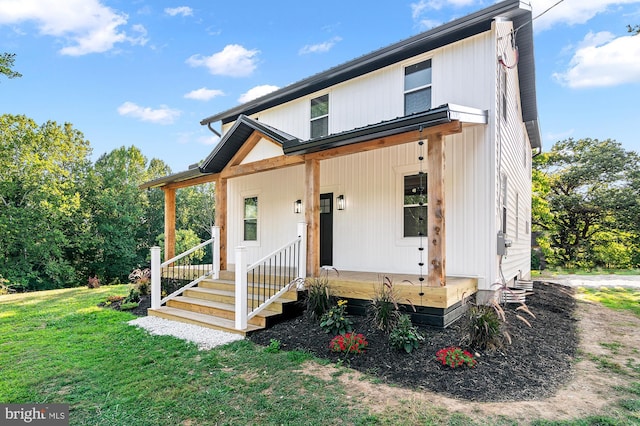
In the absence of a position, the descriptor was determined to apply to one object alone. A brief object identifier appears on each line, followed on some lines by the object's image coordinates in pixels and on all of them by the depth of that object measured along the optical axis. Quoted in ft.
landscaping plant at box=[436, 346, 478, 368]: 13.45
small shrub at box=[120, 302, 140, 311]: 27.15
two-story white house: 19.33
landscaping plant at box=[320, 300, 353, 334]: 17.17
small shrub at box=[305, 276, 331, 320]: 19.04
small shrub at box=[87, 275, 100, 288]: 43.80
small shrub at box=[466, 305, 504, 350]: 14.84
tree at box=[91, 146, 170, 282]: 75.61
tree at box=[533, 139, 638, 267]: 62.18
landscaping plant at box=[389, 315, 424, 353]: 14.89
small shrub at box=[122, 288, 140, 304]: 28.92
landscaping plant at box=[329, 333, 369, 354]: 15.17
